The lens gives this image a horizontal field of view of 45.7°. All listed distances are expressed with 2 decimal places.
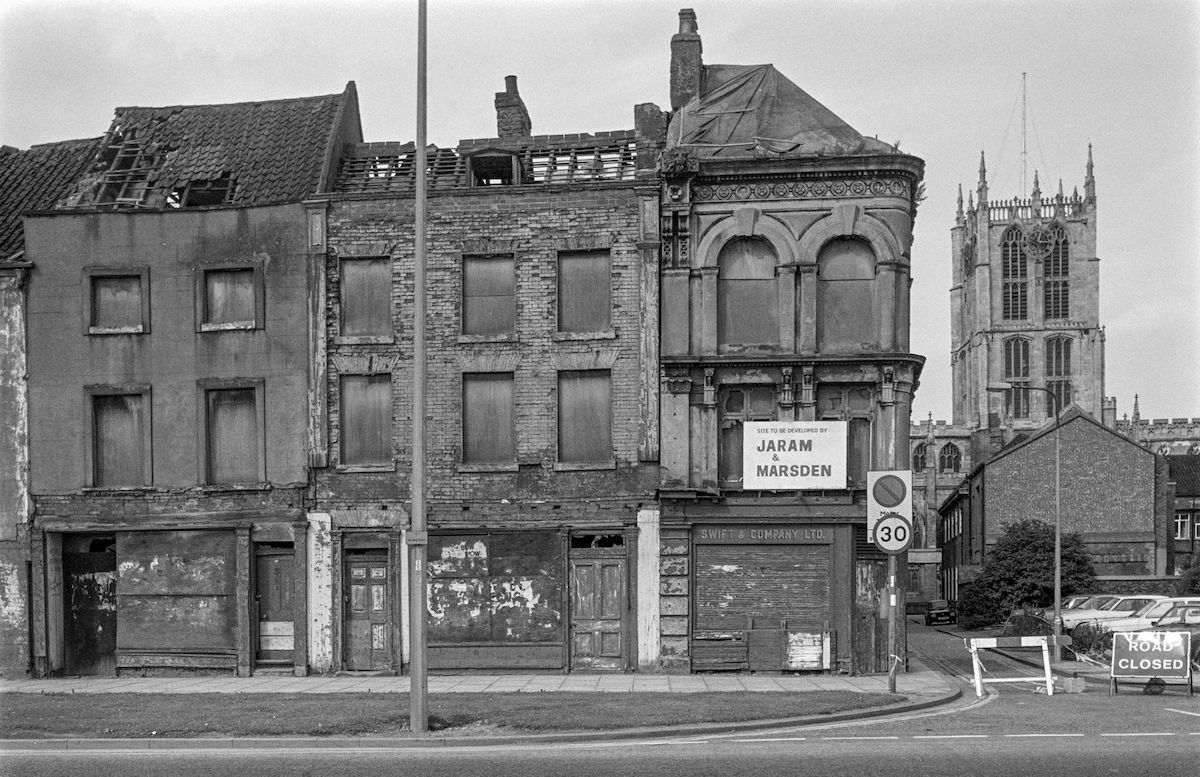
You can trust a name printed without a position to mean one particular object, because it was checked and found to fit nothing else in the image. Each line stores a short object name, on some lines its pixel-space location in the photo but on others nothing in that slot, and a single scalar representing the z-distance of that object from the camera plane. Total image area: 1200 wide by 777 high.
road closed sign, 22.34
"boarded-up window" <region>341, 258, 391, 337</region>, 29.30
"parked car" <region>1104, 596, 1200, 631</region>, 36.03
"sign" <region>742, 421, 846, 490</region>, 27.86
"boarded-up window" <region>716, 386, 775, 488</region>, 28.41
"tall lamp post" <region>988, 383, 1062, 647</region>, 36.33
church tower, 144.62
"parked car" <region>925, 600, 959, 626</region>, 70.49
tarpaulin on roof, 29.14
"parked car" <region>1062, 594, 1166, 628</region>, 39.44
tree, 63.25
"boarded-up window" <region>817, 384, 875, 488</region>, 28.20
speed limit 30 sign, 23.11
